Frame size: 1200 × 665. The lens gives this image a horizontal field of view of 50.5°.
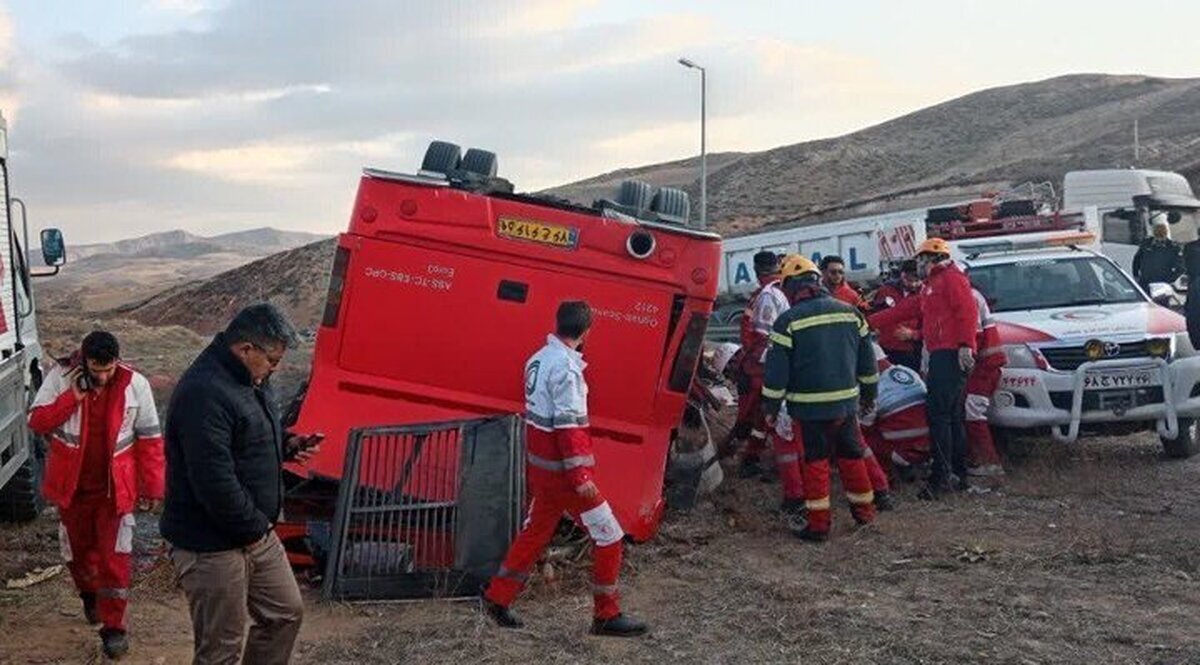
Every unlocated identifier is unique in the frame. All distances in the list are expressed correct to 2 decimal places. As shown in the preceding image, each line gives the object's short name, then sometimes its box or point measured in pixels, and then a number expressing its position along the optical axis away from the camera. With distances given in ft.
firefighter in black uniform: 25.75
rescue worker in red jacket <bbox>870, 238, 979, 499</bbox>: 28.96
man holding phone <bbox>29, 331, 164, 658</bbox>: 19.25
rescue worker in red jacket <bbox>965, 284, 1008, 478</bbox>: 30.04
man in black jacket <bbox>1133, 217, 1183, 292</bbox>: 50.03
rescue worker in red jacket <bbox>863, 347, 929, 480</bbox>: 30.91
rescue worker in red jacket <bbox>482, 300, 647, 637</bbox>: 18.93
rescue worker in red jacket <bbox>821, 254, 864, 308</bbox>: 31.89
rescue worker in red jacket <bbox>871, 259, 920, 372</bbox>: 32.76
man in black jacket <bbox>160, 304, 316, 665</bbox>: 13.64
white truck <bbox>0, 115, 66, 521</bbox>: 25.90
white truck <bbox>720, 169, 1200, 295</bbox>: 54.34
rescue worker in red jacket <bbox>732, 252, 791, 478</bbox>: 31.73
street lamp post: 113.19
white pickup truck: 30.76
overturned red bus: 23.99
